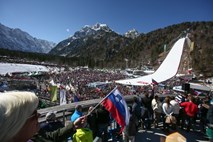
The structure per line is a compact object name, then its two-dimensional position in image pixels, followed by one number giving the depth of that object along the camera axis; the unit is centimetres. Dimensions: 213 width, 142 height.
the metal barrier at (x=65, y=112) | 361
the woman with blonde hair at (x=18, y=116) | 55
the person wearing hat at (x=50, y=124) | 214
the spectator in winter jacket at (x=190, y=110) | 457
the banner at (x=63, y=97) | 804
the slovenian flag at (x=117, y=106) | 233
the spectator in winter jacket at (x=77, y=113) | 255
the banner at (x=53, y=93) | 913
